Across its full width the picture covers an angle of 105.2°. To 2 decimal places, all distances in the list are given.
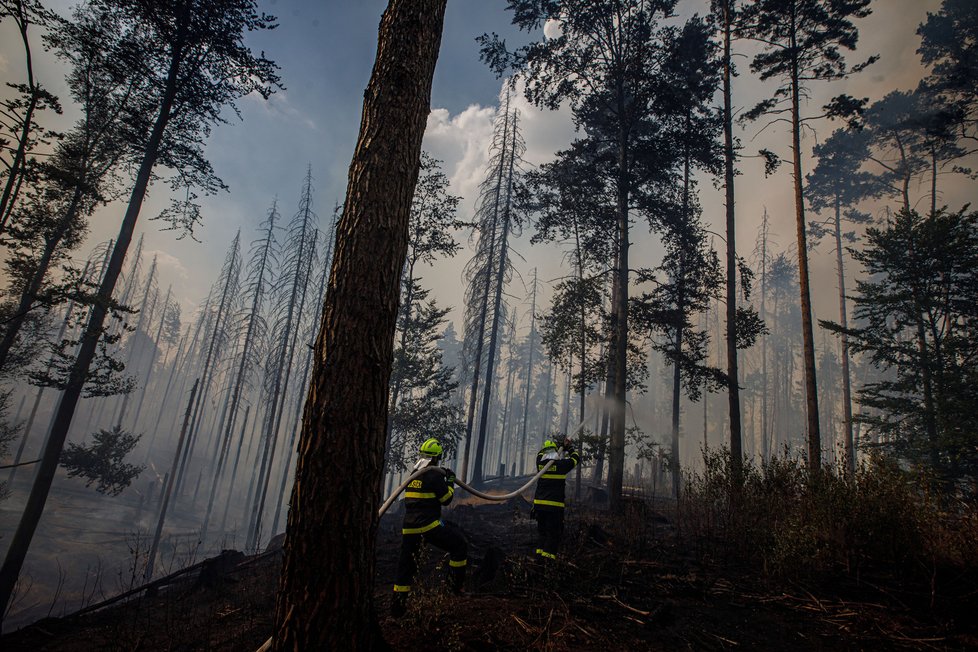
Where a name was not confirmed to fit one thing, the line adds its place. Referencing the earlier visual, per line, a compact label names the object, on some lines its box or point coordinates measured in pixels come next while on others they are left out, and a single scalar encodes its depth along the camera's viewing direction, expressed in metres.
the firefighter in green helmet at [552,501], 6.47
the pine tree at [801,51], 12.45
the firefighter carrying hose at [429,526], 4.88
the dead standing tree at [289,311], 27.22
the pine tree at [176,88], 10.64
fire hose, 2.42
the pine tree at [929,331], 13.37
